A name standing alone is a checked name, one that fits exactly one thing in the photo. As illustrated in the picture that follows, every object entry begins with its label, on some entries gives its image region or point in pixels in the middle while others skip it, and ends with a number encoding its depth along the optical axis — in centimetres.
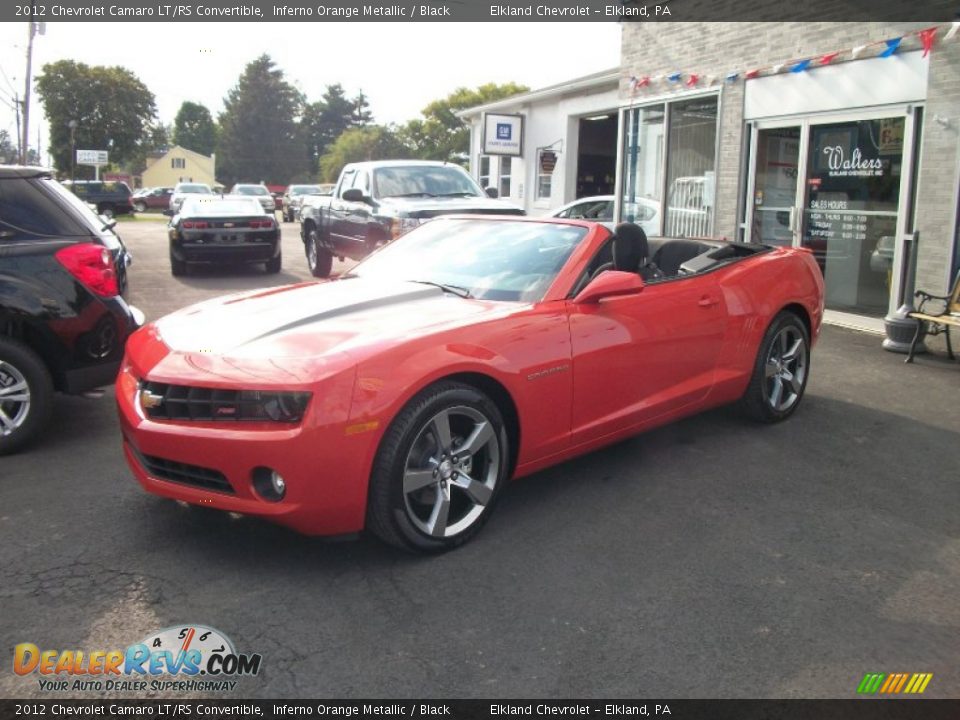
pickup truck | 1163
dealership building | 926
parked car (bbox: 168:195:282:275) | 1437
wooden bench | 794
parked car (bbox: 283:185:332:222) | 3856
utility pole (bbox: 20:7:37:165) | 3284
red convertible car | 341
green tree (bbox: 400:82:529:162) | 7300
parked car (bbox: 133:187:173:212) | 5725
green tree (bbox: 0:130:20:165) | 5881
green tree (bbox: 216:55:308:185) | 9431
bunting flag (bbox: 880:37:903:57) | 956
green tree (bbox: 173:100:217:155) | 12938
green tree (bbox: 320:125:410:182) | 8325
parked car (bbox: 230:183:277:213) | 4184
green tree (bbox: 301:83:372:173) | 10769
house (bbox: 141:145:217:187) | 10562
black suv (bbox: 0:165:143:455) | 507
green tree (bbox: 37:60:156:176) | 6906
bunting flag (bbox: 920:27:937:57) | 915
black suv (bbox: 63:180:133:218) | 4134
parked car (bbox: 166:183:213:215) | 4409
